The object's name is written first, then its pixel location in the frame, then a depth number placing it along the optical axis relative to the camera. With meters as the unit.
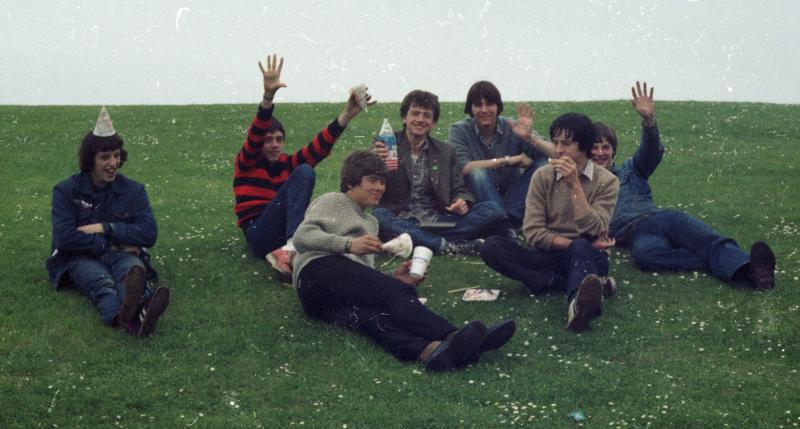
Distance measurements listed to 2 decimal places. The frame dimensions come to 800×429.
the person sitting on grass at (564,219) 9.14
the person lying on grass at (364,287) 7.85
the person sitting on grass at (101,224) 9.18
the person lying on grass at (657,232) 9.78
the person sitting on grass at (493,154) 11.70
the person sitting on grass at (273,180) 10.02
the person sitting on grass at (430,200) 11.36
